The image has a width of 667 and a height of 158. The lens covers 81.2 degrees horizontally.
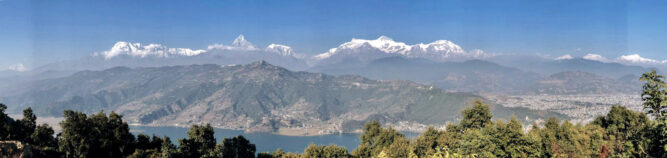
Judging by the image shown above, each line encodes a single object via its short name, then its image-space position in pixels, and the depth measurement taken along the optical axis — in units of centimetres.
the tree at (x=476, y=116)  6625
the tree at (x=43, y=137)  4595
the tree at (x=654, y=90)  2535
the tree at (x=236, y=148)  5862
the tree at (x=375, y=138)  6684
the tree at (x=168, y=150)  4028
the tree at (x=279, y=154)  6690
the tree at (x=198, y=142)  4701
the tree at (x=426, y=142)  5891
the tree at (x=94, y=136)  3916
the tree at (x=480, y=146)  3878
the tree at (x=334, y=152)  5767
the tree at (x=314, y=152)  5734
